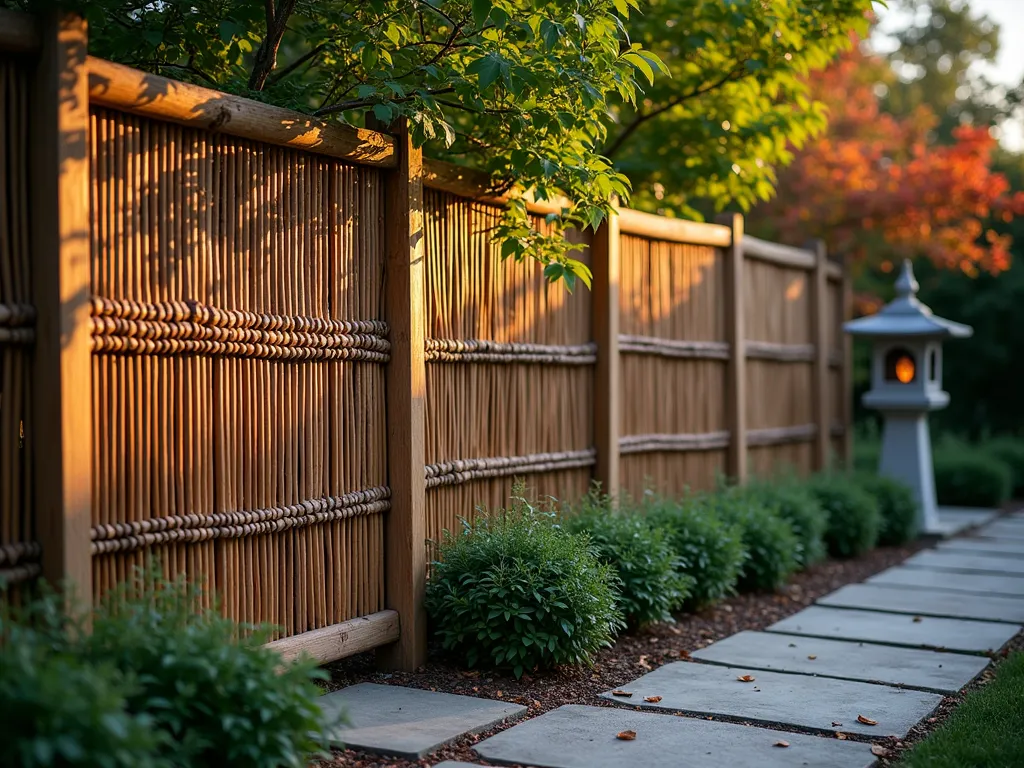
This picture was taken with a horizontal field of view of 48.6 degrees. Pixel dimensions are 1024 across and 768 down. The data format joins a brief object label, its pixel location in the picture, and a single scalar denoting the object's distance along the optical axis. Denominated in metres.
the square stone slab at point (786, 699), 4.30
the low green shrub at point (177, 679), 2.76
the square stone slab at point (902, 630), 5.71
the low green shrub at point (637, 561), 5.49
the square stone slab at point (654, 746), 3.74
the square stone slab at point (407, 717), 3.83
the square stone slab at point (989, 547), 8.80
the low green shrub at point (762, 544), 6.90
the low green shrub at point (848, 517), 8.39
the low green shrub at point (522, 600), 4.74
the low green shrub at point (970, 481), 11.77
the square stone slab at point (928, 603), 6.46
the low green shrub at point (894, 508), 9.14
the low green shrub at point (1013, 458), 13.04
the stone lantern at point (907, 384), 9.73
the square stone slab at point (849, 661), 5.00
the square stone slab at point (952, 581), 7.26
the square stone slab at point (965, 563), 8.00
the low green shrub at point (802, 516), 7.66
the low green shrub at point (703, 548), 6.16
